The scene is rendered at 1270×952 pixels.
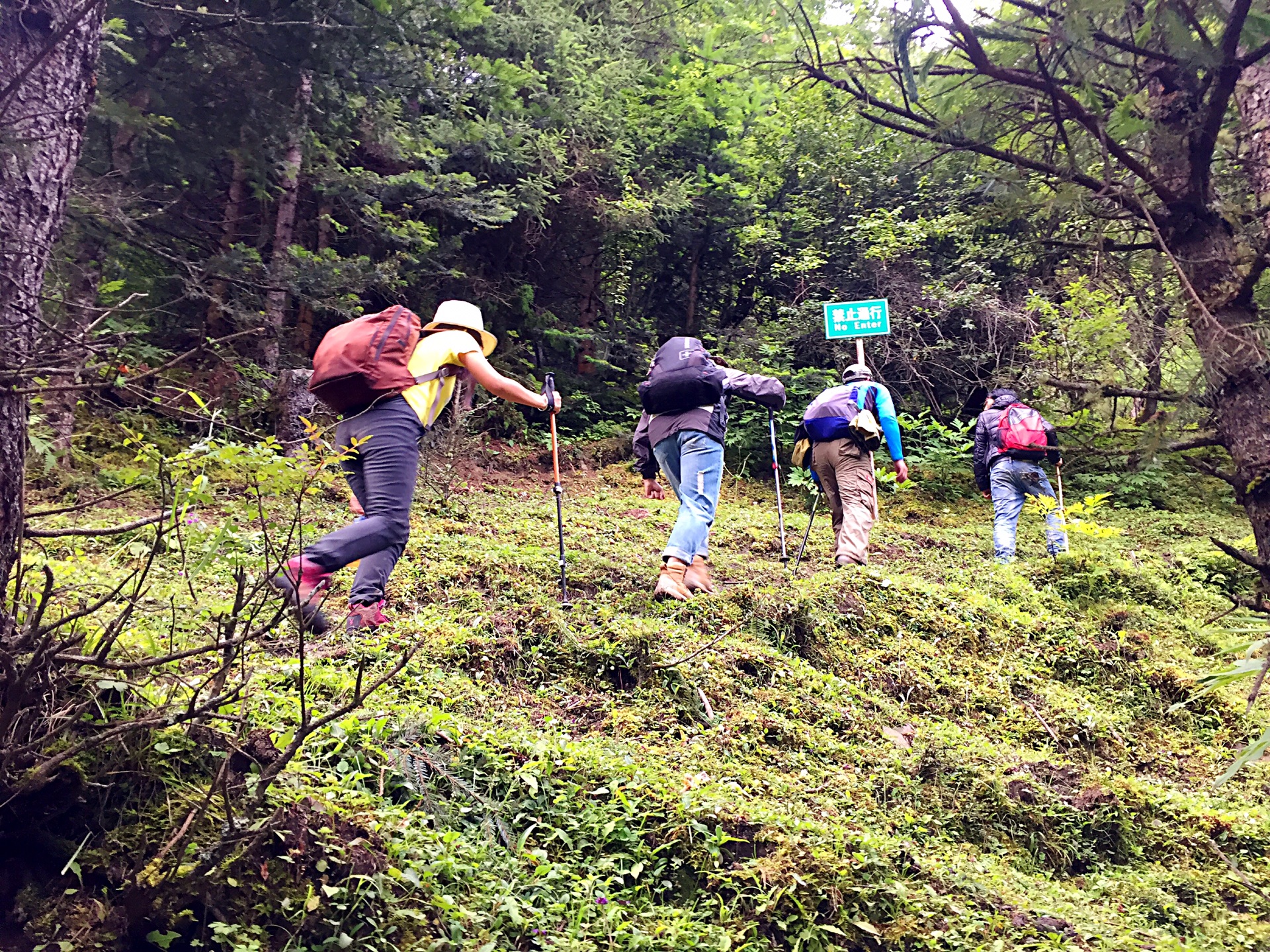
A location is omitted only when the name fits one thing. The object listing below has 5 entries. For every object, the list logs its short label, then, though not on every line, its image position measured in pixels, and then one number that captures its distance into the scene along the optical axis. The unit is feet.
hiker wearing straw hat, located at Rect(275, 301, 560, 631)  14.64
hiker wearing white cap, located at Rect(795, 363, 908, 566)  24.84
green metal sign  29.60
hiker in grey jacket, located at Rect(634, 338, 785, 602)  19.84
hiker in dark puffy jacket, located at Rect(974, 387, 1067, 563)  29.50
